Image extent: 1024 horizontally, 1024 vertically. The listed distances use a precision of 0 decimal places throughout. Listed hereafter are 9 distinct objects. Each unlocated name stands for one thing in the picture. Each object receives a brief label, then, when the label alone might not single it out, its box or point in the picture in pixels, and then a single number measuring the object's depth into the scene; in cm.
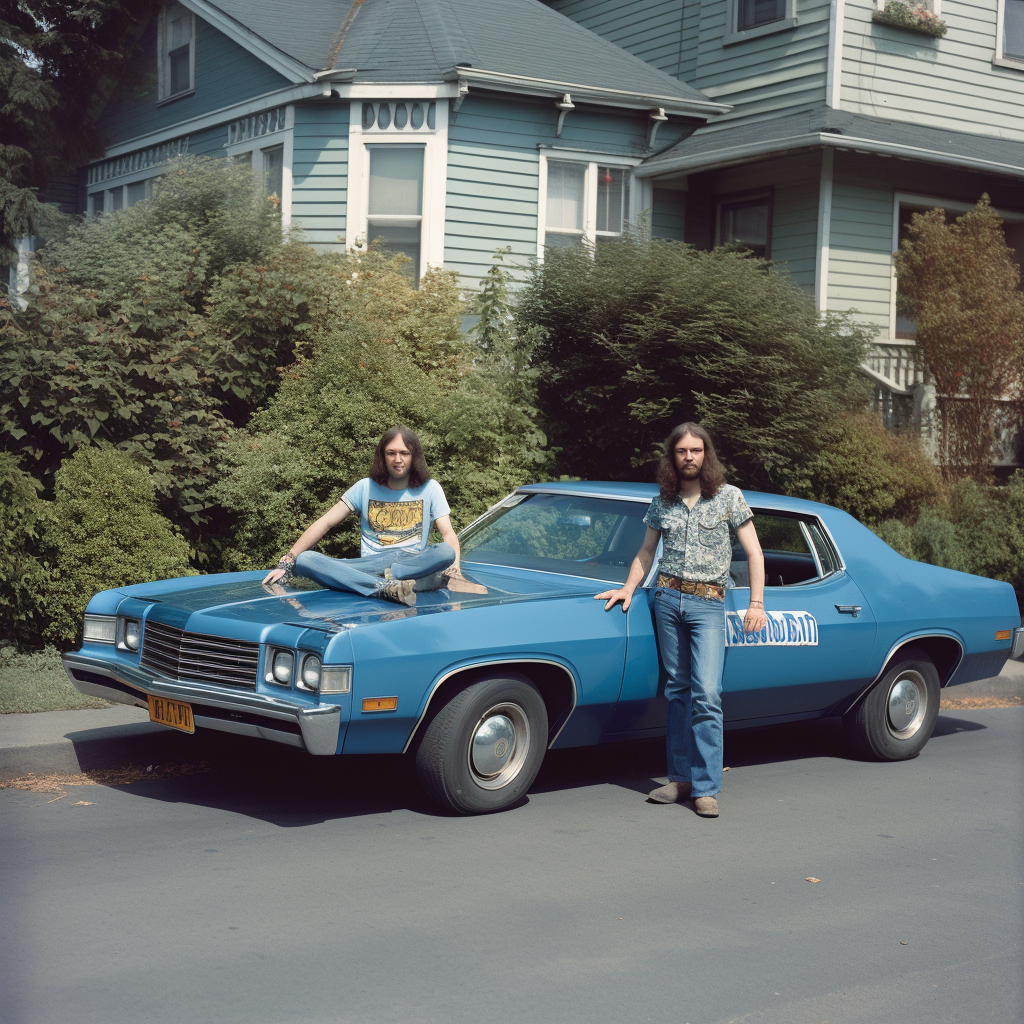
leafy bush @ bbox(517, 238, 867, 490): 1119
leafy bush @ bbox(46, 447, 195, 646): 841
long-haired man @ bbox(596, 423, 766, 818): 593
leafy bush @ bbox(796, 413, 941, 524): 1245
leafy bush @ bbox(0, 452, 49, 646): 822
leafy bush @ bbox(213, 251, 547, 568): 1001
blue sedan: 523
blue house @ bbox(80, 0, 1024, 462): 1522
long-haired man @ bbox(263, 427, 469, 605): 638
